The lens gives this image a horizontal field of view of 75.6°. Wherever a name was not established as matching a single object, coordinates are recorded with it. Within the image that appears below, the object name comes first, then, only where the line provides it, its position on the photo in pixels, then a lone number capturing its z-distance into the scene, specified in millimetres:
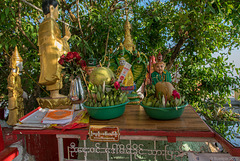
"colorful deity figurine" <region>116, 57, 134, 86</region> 1883
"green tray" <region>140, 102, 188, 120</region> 1176
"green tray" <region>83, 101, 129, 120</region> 1236
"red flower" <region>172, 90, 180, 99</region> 1196
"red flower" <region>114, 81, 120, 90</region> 1318
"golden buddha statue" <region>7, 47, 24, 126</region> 1938
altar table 1028
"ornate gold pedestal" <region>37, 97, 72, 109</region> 1937
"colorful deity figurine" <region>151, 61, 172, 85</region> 1771
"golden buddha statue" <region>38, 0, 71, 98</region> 1984
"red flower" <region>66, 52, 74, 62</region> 1390
